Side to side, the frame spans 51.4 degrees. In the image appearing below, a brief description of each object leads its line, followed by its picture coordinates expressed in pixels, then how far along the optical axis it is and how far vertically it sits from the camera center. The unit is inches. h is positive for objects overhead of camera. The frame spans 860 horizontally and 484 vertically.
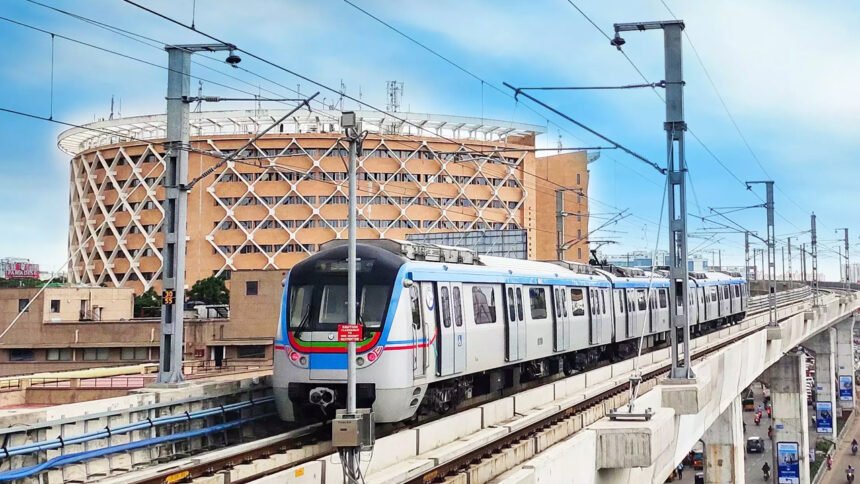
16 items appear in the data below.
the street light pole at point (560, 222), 1608.0 +154.2
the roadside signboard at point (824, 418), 2603.3 -337.5
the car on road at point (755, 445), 2573.8 -412.5
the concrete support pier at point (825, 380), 2620.6 -247.0
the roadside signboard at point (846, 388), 3257.9 -310.6
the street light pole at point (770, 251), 1683.3 +100.0
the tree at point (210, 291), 3058.6 +39.2
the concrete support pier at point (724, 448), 1428.4 -233.4
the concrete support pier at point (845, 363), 3277.6 -237.3
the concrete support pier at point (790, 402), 2103.8 -243.1
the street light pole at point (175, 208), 671.1 +72.7
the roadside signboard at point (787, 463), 1749.5 -322.2
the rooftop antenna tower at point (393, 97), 3757.1 +868.0
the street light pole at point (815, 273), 2304.6 +76.9
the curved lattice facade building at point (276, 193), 3617.1 +456.8
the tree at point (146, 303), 2925.2 -2.2
